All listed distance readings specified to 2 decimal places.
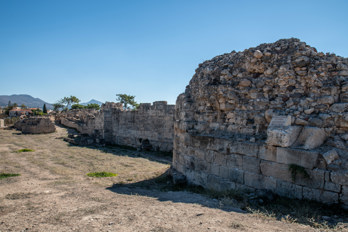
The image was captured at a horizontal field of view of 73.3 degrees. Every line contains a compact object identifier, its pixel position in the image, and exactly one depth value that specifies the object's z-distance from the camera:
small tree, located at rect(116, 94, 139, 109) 73.31
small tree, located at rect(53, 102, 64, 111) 80.93
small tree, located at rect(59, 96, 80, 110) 77.06
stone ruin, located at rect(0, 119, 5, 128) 25.32
